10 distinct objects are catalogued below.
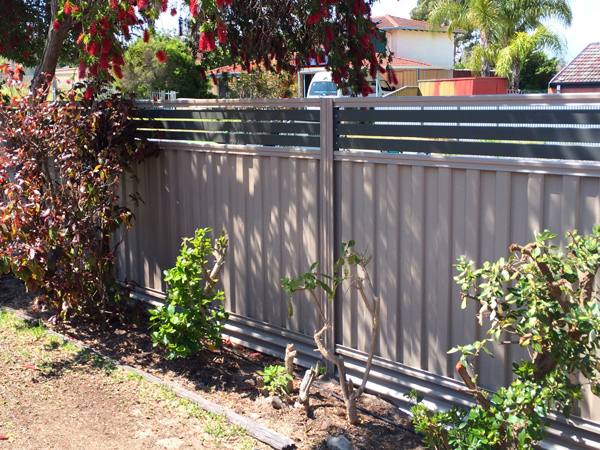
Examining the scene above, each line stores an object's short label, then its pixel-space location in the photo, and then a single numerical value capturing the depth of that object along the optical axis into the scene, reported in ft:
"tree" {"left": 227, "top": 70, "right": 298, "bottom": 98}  73.41
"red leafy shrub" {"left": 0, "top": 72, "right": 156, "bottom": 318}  18.12
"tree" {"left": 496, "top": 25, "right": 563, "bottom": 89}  111.14
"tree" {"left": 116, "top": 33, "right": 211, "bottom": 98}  88.58
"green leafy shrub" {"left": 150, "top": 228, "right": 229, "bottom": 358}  16.33
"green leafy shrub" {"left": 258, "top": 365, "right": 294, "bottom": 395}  15.05
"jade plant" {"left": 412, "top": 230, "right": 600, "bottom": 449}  9.87
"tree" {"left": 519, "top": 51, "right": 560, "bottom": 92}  138.00
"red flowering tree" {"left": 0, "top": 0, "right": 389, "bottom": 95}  17.42
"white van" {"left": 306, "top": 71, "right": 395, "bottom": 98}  65.67
